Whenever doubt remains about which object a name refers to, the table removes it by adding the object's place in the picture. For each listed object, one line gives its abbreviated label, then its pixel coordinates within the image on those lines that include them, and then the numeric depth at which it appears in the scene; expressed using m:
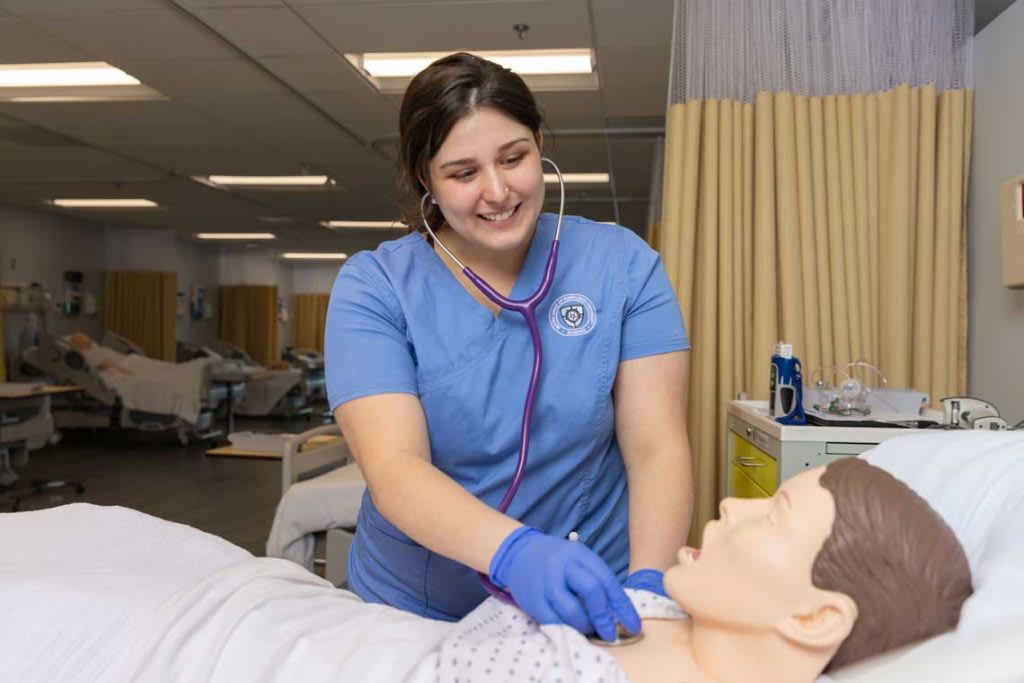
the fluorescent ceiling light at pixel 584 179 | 6.76
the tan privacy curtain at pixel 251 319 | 12.12
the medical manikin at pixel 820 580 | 0.75
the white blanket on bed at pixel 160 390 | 7.42
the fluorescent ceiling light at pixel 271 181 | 6.82
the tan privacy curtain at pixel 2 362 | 7.29
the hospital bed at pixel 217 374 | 8.43
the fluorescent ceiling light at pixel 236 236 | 10.60
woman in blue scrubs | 1.09
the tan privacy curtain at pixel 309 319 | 14.31
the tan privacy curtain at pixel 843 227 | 2.45
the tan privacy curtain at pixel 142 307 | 9.82
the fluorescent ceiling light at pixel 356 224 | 9.26
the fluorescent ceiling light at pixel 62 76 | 4.30
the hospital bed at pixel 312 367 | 11.12
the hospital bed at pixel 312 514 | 2.78
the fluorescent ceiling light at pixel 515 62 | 4.04
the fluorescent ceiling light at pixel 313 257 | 13.29
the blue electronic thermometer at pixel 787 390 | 2.03
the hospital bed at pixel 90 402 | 7.59
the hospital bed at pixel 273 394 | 9.62
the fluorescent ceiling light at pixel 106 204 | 8.12
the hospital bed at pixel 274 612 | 0.77
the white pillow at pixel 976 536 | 0.65
